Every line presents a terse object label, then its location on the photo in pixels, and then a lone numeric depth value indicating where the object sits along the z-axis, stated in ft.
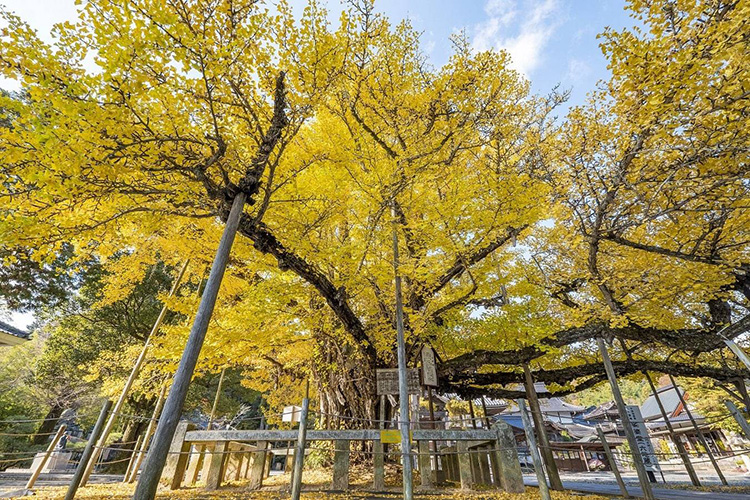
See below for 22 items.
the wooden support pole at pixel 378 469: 18.47
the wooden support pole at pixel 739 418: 16.81
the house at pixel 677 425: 56.52
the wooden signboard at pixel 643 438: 26.25
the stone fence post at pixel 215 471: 19.38
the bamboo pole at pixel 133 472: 23.61
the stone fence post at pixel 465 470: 18.69
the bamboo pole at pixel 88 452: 13.25
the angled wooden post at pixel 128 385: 19.91
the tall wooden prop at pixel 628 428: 16.98
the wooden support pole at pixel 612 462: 18.61
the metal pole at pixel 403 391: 14.28
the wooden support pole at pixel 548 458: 20.51
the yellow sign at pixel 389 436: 16.35
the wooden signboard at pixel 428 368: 22.06
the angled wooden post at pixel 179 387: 9.65
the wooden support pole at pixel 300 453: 13.06
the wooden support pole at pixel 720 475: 27.75
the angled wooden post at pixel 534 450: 12.64
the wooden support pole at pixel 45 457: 19.16
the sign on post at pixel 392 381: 22.02
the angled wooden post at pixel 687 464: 27.95
